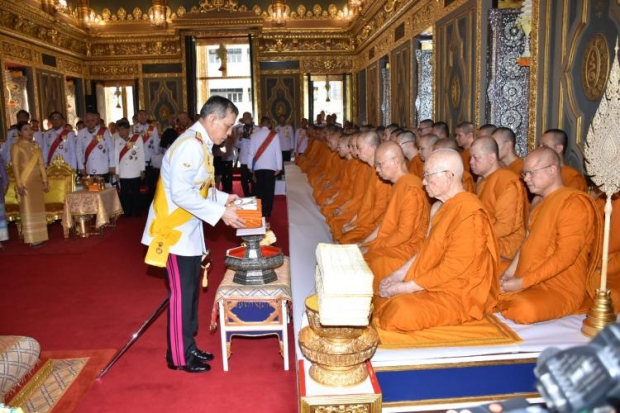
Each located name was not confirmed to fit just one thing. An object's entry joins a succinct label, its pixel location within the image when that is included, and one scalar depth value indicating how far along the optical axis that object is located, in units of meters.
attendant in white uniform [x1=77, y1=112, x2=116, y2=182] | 9.47
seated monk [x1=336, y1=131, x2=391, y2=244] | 5.30
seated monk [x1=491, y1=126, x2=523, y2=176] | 5.30
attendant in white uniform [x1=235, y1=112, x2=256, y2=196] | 11.46
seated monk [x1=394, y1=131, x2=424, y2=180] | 6.27
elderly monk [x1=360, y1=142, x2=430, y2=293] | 4.07
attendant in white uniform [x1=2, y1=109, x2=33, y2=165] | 9.41
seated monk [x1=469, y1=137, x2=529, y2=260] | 4.28
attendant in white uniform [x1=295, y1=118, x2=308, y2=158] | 15.37
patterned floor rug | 3.21
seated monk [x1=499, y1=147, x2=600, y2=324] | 3.24
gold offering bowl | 2.30
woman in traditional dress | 7.32
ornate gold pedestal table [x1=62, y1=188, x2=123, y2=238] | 7.93
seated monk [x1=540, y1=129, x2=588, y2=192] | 4.52
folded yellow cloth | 2.88
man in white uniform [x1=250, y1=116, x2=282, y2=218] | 9.11
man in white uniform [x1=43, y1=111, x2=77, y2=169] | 9.95
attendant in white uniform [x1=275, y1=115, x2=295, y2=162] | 15.66
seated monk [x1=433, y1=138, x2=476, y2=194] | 5.23
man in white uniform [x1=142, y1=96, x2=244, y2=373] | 3.36
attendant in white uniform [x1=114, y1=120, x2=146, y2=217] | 9.20
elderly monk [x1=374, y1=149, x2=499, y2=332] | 2.98
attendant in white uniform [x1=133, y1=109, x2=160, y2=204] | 10.48
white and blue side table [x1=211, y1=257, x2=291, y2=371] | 3.52
